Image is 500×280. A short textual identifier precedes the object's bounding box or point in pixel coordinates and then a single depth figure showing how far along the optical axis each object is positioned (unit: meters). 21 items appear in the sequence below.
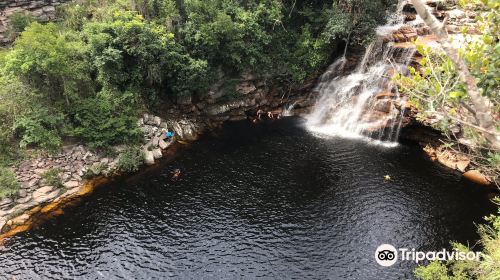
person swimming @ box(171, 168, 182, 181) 28.17
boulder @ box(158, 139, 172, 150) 31.91
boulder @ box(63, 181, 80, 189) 26.87
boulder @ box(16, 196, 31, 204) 25.01
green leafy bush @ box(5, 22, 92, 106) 27.03
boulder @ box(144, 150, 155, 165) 30.23
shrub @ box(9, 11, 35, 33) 35.09
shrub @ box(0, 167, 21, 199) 24.65
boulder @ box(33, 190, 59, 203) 25.45
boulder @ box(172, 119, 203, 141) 34.16
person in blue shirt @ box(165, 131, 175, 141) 32.50
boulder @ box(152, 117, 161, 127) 33.06
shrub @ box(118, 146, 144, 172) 29.14
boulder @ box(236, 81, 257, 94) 38.03
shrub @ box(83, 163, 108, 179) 27.98
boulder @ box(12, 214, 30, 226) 23.67
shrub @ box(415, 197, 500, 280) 17.84
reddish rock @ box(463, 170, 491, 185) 27.16
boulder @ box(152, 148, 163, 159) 30.94
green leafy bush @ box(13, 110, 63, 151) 27.27
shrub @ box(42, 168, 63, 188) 26.36
